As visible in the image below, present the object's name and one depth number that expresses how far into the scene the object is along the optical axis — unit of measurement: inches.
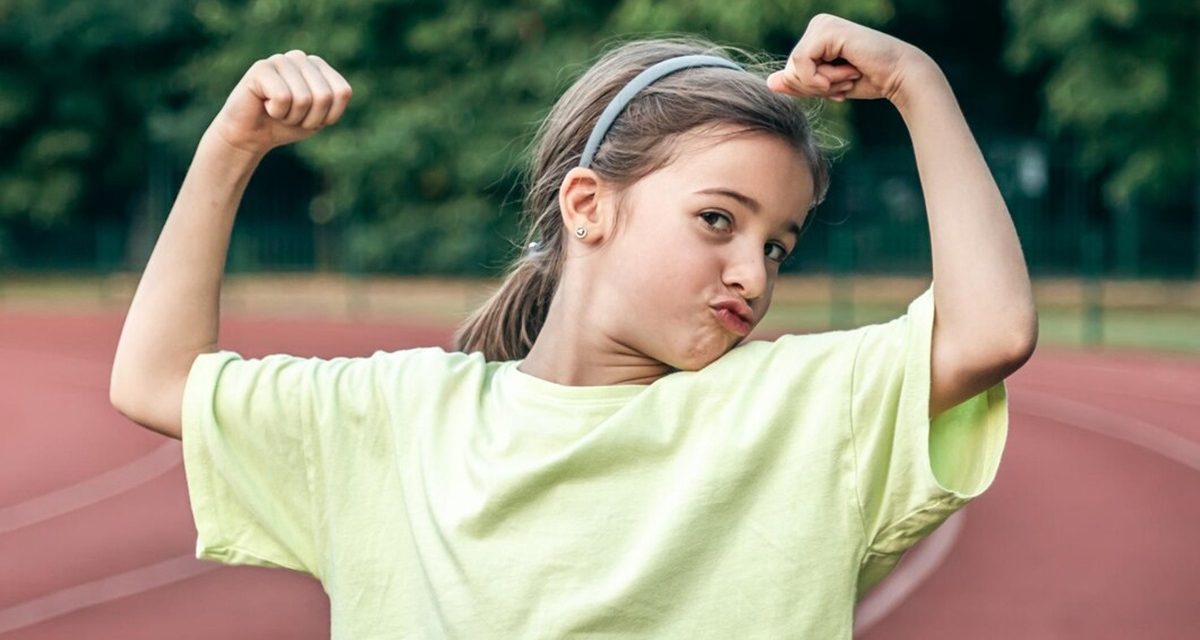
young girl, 79.5
